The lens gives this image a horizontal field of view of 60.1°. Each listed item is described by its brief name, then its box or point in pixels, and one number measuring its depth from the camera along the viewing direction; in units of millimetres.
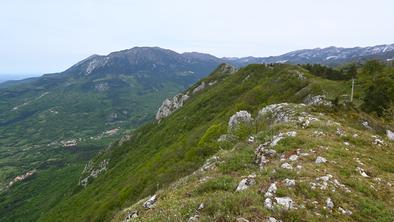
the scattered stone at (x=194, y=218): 14734
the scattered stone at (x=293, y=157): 21541
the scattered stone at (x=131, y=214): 21836
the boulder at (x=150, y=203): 21523
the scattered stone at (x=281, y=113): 39281
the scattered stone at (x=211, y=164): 25506
